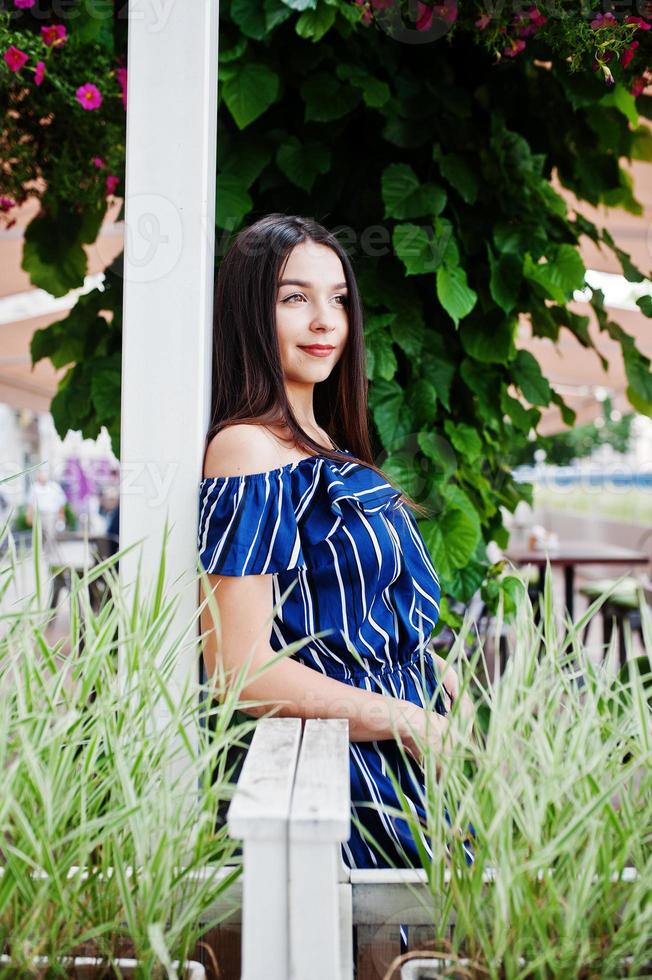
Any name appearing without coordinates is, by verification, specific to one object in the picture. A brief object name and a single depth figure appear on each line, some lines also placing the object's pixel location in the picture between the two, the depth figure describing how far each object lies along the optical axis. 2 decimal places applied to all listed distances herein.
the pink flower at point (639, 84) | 1.67
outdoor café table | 4.56
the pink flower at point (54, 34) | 1.68
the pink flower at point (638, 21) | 1.23
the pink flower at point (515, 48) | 1.53
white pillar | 1.07
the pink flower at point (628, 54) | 1.34
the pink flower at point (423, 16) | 1.45
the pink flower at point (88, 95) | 1.74
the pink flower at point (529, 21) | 1.36
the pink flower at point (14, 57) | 1.62
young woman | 1.05
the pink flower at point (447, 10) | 1.41
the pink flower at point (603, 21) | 1.24
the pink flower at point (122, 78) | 1.68
